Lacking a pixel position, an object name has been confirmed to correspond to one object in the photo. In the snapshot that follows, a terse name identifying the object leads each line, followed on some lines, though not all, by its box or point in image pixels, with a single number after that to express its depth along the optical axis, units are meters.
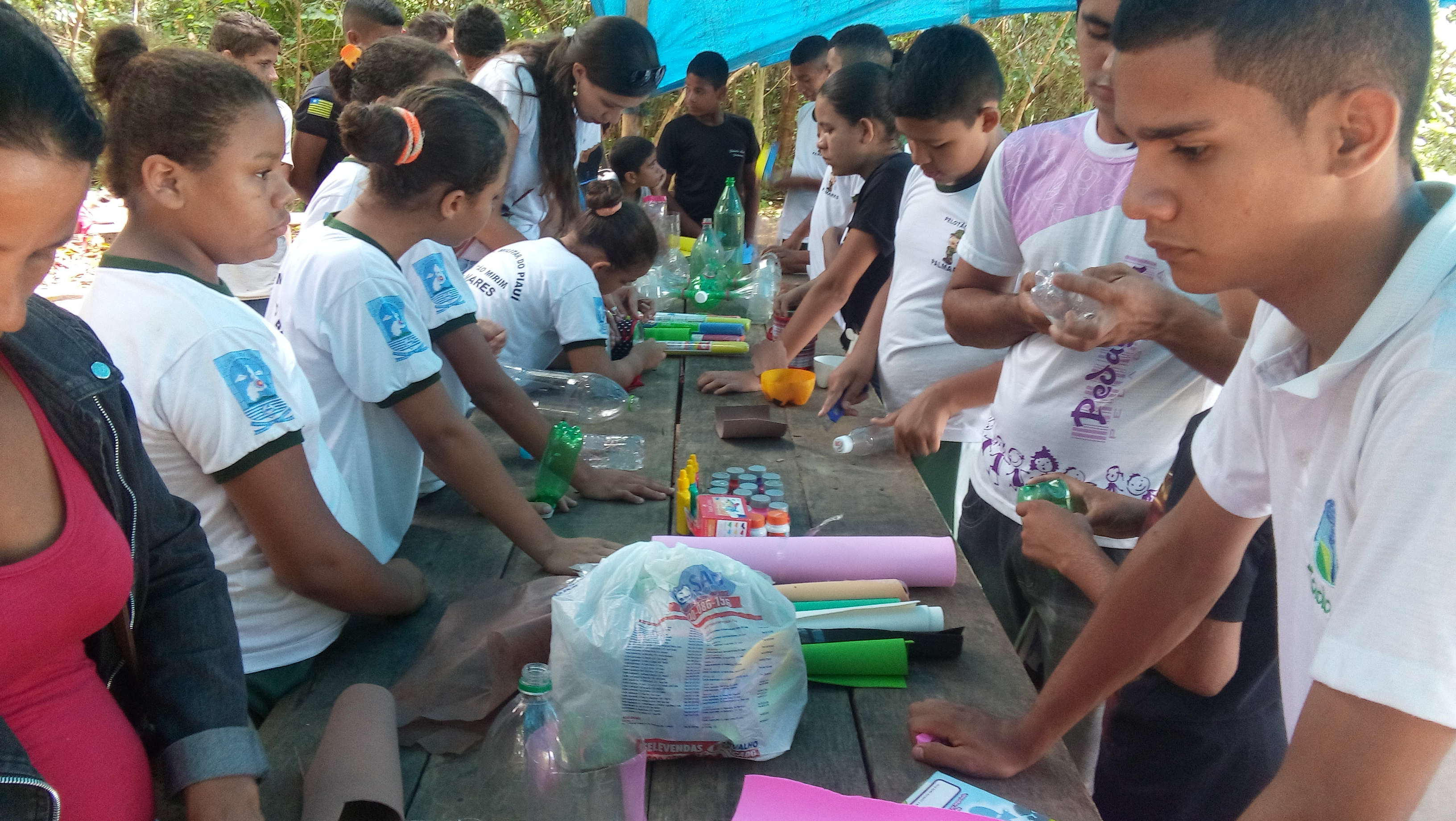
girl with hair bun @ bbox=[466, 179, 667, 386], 3.06
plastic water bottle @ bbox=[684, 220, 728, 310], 4.44
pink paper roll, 1.70
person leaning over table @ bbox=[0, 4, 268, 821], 0.88
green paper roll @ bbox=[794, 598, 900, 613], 1.57
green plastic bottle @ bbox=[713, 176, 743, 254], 5.67
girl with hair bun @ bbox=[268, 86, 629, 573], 1.91
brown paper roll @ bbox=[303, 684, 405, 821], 1.14
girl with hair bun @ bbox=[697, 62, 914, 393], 3.36
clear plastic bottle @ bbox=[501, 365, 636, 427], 2.95
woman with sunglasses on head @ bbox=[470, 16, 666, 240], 3.60
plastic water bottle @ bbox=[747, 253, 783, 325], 4.32
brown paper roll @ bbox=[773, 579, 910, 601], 1.58
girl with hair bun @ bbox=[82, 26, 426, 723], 1.39
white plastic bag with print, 1.25
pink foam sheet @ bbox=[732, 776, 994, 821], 1.17
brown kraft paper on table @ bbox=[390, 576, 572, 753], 1.35
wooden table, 1.24
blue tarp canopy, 5.79
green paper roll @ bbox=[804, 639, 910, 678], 1.46
